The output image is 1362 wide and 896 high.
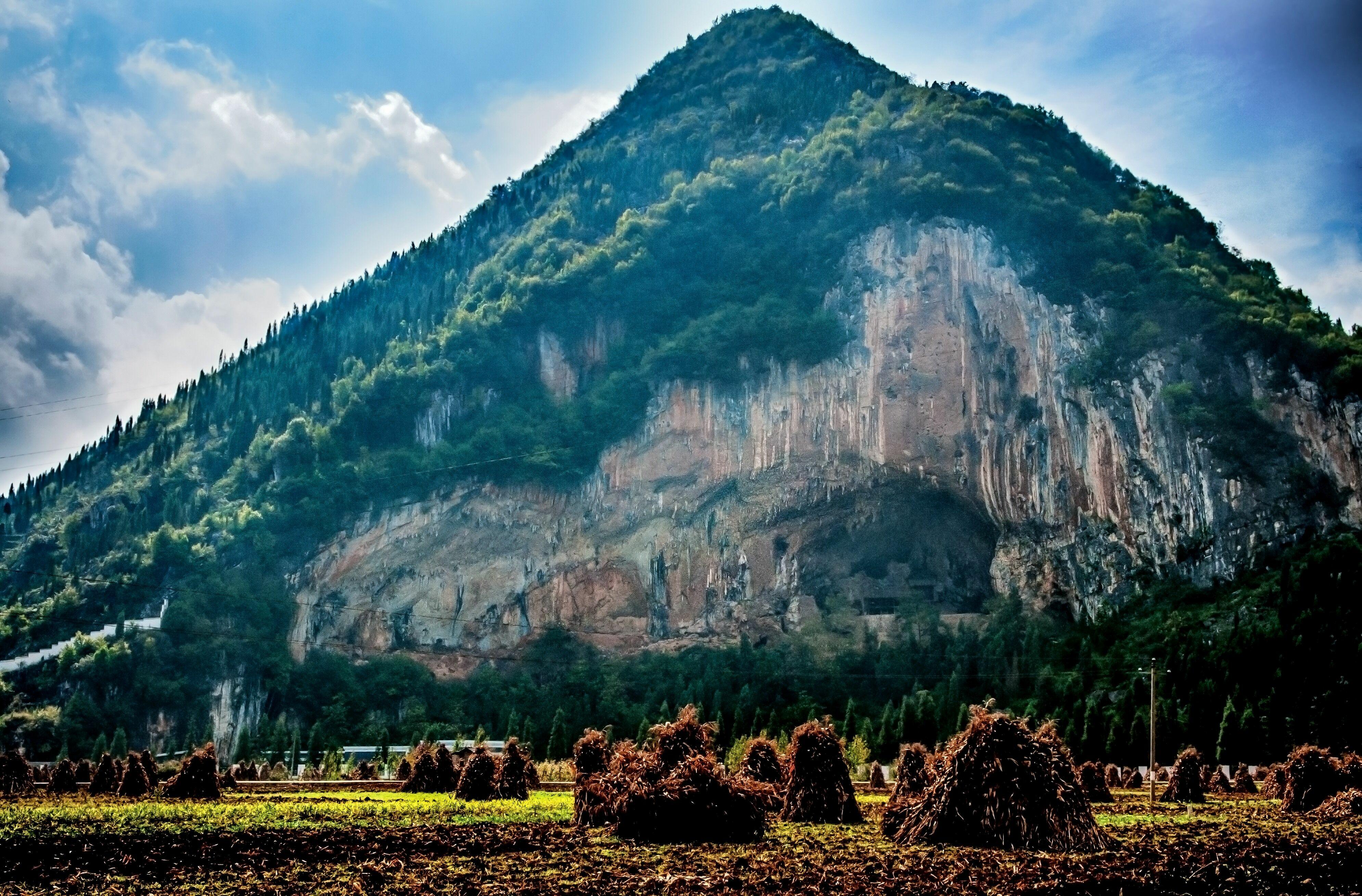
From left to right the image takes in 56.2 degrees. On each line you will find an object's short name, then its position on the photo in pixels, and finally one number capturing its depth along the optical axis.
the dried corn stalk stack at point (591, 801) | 26.38
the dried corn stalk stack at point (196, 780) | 37.16
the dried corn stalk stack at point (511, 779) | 36.00
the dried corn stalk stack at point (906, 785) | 24.67
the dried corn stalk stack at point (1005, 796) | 22.05
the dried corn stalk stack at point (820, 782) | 27.45
